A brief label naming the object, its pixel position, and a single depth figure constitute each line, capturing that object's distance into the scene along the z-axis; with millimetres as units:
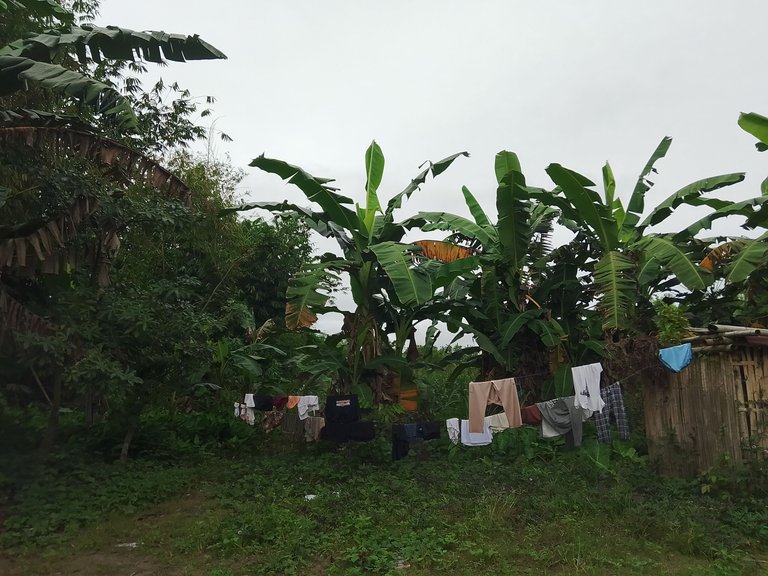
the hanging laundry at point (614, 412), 6621
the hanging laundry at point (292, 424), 9062
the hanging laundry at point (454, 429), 7680
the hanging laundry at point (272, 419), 10165
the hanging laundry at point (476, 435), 7316
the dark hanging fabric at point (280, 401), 9484
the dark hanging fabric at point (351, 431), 7910
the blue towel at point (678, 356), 6008
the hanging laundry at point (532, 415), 7293
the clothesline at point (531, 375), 8631
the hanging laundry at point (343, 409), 7914
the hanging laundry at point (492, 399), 7156
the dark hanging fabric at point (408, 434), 7871
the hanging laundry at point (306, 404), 8891
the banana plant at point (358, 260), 8156
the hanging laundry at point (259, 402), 9750
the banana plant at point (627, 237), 7289
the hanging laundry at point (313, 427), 8578
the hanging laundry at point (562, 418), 7102
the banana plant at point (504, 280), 8359
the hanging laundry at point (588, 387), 6648
